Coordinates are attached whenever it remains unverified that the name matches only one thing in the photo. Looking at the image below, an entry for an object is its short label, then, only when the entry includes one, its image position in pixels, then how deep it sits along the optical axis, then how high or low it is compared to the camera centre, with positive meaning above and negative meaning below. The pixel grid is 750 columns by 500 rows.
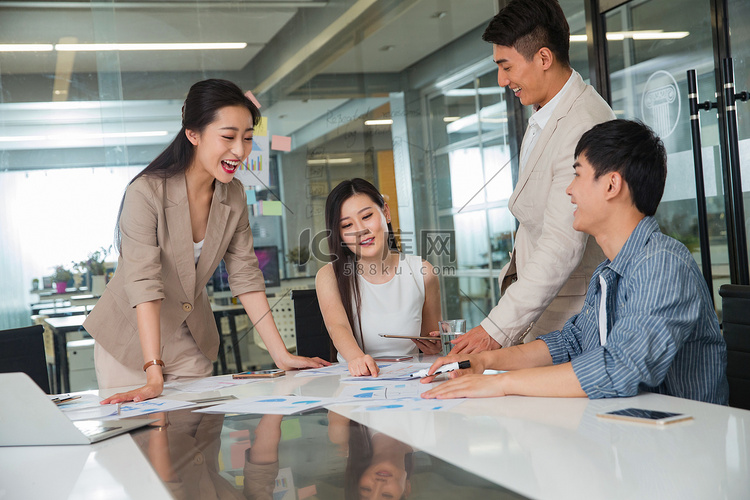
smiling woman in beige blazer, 1.71 +0.07
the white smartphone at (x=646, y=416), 0.97 -0.28
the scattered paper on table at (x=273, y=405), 1.25 -0.29
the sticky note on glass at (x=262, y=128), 3.77 +0.72
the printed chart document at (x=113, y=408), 1.31 -0.29
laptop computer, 1.03 -0.23
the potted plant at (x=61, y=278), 3.51 -0.03
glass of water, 1.69 -0.22
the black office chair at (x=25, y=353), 1.88 -0.22
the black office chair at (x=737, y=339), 1.53 -0.27
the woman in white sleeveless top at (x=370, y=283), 2.11 -0.12
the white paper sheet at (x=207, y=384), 1.59 -0.30
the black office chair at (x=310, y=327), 2.49 -0.27
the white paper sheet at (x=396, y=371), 1.54 -0.30
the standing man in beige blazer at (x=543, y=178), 1.59 +0.14
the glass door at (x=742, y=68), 2.80 +0.63
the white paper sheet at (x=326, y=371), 1.71 -0.31
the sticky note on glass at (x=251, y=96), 3.79 +0.91
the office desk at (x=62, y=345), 3.50 -0.38
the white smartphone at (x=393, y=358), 1.88 -0.31
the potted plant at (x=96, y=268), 3.54 +0.01
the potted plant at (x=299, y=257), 3.86 -0.02
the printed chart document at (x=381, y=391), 1.31 -0.29
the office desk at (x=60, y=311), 3.52 -0.20
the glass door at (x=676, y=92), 2.93 +0.62
